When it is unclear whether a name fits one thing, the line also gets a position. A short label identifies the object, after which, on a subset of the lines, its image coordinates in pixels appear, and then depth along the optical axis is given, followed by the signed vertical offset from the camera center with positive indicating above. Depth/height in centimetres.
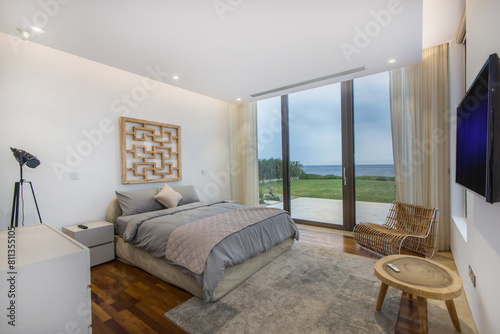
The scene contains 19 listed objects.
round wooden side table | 158 -88
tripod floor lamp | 248 +4
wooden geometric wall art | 380 +30
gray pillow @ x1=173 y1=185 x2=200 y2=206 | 424 -51
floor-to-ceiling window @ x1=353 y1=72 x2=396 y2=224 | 400 +27
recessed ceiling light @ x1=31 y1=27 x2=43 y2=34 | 254 +158
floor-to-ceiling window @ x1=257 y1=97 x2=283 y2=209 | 536 +33
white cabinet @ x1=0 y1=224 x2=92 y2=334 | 90 -51
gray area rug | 185 -130
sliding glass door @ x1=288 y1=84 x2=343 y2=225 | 459 +22
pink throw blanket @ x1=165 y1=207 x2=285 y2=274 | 219 -73
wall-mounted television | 114 +17
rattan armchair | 303 -97
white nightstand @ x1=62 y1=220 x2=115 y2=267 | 291 -92
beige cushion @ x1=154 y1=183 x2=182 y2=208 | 381 -51
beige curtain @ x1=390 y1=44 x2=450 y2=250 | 335 +47
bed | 222 -84
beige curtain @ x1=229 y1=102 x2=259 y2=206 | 551 +32
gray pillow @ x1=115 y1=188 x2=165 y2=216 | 347 -53
